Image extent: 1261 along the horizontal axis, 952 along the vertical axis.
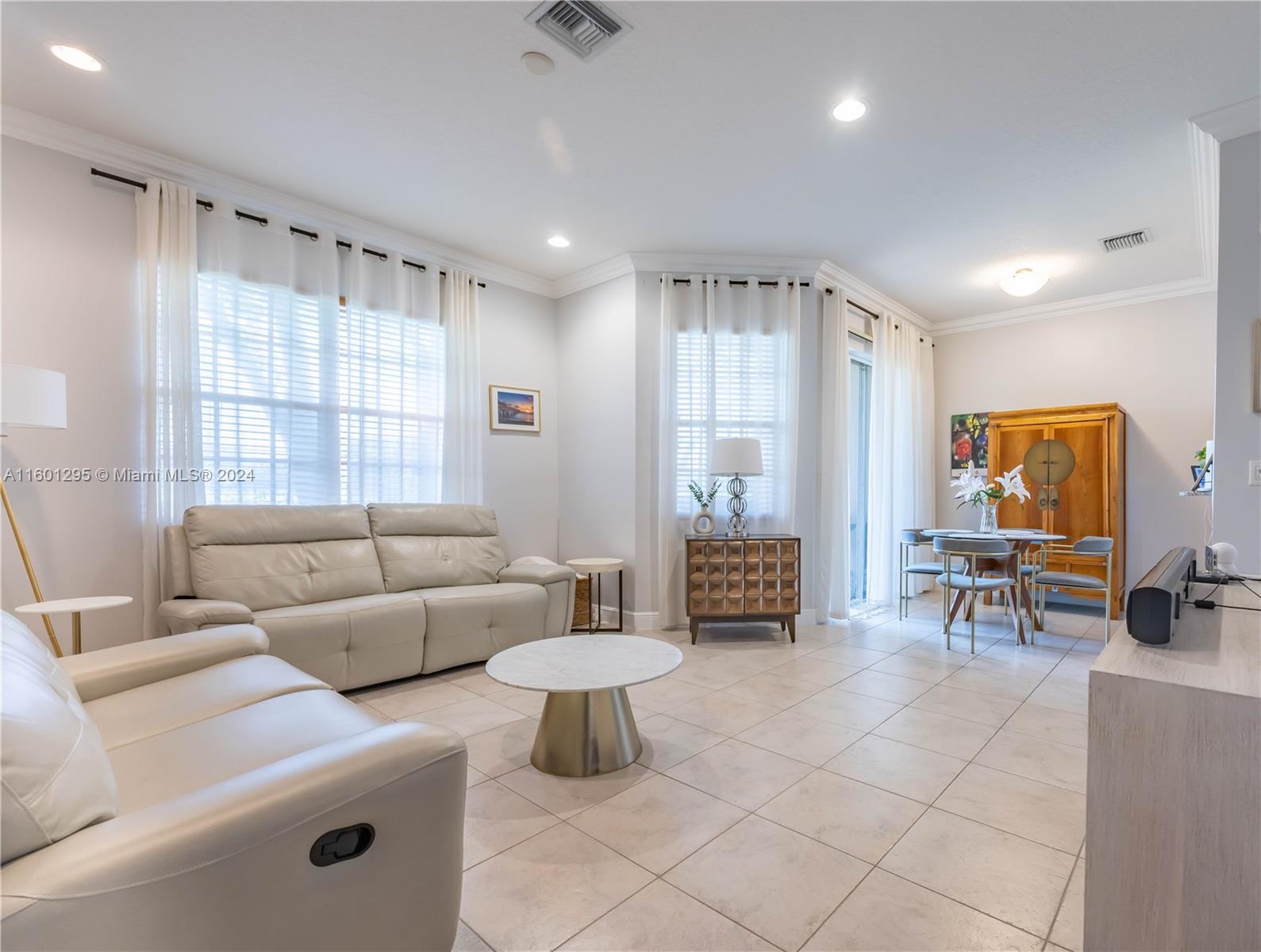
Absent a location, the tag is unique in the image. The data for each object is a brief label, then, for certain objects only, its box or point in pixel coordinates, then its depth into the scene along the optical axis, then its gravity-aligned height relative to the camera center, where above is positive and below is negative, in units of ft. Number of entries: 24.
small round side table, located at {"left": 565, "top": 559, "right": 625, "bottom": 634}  14.11 -2.37
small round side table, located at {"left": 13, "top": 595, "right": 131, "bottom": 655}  7.97 -1.82
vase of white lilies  14.85 -0.46
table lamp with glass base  13.88 +0.38
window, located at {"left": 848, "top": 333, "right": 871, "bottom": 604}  18.03 +0.62
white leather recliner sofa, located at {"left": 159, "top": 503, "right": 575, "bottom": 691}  9.87 -2.12
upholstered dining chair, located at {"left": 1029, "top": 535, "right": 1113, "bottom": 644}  13.97 -2.50
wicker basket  14.84 -3.23
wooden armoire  16.10 -0.18
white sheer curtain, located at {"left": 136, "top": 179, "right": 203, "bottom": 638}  10.19 +2.04
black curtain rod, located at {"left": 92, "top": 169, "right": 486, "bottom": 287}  10.02 +4.93
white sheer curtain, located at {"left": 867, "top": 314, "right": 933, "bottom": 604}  17.97 +0.81
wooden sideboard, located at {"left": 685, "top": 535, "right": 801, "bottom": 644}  14.02 -2.50
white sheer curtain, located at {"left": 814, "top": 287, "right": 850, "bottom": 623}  15.81 -0.13
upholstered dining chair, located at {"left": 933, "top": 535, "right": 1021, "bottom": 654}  13.17 -2.44
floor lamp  7.18 +0.94
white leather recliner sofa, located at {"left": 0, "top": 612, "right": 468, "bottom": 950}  2.77 -2.03
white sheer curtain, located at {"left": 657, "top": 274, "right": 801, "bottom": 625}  15.20 +2.33
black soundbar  3.72 -0.86
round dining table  14.12 -1.59
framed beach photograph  15.44 +1.71
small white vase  14.73 -1.23
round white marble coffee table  7.35 -3.04
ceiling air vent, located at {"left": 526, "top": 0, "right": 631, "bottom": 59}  6.95 +5.42
